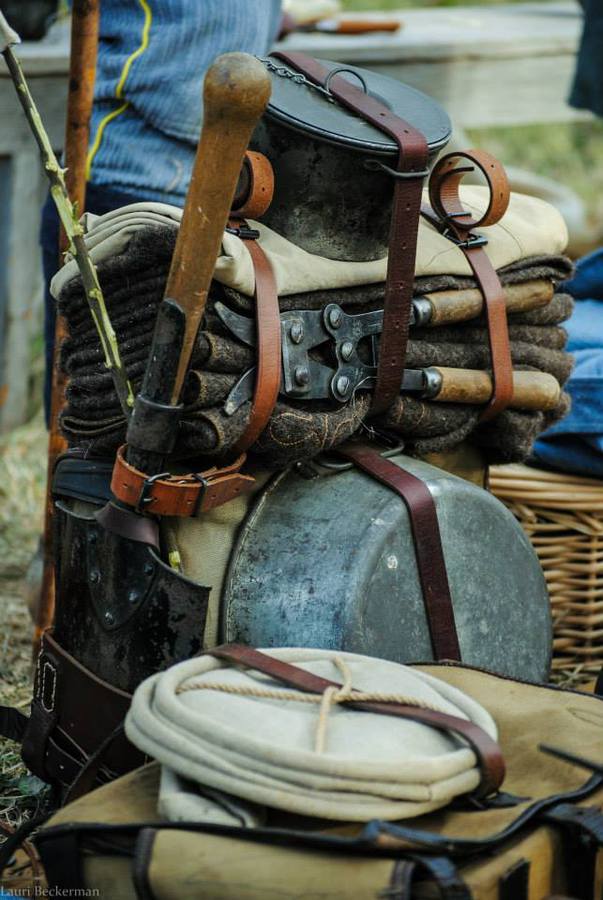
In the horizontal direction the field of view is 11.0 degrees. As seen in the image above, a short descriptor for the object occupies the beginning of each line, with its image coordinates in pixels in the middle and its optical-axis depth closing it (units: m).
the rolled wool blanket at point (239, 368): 2.30
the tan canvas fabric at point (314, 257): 2.31
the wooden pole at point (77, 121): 2.51
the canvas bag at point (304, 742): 2.11
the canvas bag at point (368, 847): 2.08
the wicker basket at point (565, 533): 2.70
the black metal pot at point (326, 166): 2.35
